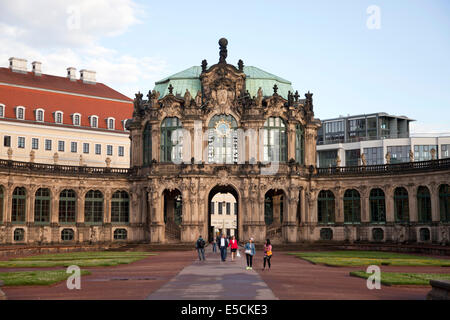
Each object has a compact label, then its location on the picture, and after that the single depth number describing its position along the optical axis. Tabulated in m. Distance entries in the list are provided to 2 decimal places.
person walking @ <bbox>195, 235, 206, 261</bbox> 50.12
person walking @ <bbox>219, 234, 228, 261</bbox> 48.56
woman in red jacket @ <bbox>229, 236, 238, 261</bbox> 49.89
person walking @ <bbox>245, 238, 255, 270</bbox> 41.94
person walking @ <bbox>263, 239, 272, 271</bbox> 41.91
